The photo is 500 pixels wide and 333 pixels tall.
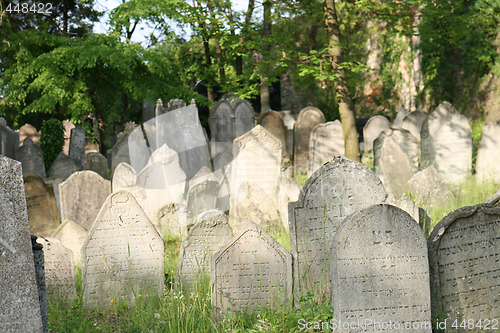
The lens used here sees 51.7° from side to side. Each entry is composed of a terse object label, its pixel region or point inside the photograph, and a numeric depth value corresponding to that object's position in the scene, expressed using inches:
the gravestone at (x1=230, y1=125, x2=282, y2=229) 297.3
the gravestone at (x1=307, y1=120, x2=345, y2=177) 411.5
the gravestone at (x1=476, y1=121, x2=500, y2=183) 365.1
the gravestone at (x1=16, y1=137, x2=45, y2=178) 441.1
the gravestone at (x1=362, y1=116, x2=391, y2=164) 459.8
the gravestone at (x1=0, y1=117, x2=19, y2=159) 483.4
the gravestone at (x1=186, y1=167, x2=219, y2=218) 303.1
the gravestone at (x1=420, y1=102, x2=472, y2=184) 373.4
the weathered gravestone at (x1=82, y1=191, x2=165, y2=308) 196.1
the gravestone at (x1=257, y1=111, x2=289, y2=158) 478.3
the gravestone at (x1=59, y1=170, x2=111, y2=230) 287.7
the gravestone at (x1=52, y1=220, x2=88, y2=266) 235.9
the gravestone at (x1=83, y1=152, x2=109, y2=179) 401.4
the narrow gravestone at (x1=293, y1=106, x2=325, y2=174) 468.1
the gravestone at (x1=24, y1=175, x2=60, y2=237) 291.9
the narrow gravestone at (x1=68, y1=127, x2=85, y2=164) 549.0
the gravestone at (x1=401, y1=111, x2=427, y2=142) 465.7
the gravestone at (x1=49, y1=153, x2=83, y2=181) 410.3
